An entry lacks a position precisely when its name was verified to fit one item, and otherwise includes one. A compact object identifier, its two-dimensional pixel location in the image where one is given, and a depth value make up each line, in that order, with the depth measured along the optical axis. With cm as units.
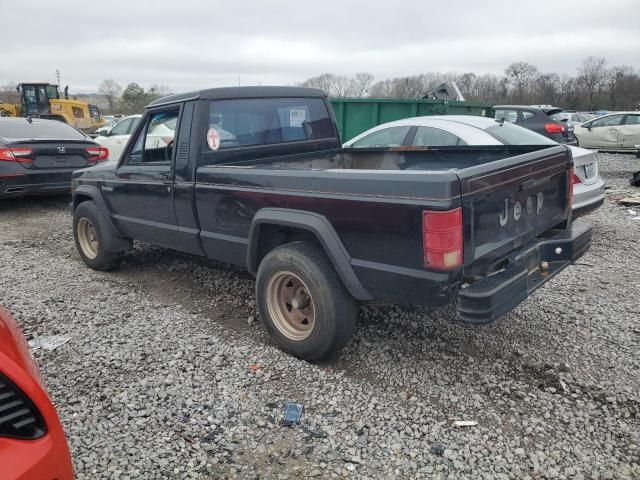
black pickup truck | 276
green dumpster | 1040
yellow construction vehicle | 2634
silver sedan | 582
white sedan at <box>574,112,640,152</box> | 1623
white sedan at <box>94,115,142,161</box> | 1177
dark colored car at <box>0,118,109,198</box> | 772
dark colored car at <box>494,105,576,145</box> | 1304
